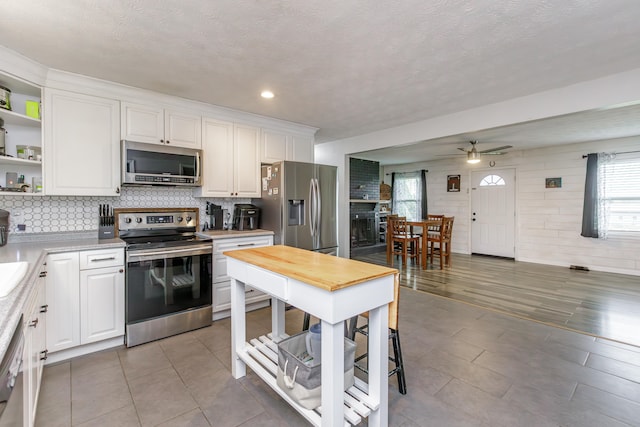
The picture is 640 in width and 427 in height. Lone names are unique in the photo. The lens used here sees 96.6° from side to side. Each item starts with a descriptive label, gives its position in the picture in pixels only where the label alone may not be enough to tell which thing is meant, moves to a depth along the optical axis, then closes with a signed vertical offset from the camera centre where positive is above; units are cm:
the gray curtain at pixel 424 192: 779 +49
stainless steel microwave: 279 +47
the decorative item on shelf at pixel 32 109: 242 +86
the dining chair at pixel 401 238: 578 -58
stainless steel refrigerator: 360 +7
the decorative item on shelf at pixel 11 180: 245 +25
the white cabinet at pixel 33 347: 130 -76
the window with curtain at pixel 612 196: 500 +27
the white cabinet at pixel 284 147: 394 +93
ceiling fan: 525 +106
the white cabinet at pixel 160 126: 287 +90
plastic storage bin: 152 -92
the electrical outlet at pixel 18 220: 253 -9
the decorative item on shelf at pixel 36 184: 254 +23
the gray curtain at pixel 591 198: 529 +24
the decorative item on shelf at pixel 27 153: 247 +50
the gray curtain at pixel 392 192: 859 +54
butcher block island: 136 -49
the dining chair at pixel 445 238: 558 -56
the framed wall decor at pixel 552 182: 577 +58
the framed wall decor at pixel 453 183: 724 +70
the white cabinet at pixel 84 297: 226 -73
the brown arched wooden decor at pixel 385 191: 835 +56
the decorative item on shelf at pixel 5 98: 225 +89
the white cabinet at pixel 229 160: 340 +63
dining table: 557 -46
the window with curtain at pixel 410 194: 786 +46
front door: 644 -4
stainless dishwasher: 84 -57
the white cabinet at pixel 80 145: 249 +60
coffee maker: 361 -6
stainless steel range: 255 -64
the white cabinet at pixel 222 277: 308 -74
